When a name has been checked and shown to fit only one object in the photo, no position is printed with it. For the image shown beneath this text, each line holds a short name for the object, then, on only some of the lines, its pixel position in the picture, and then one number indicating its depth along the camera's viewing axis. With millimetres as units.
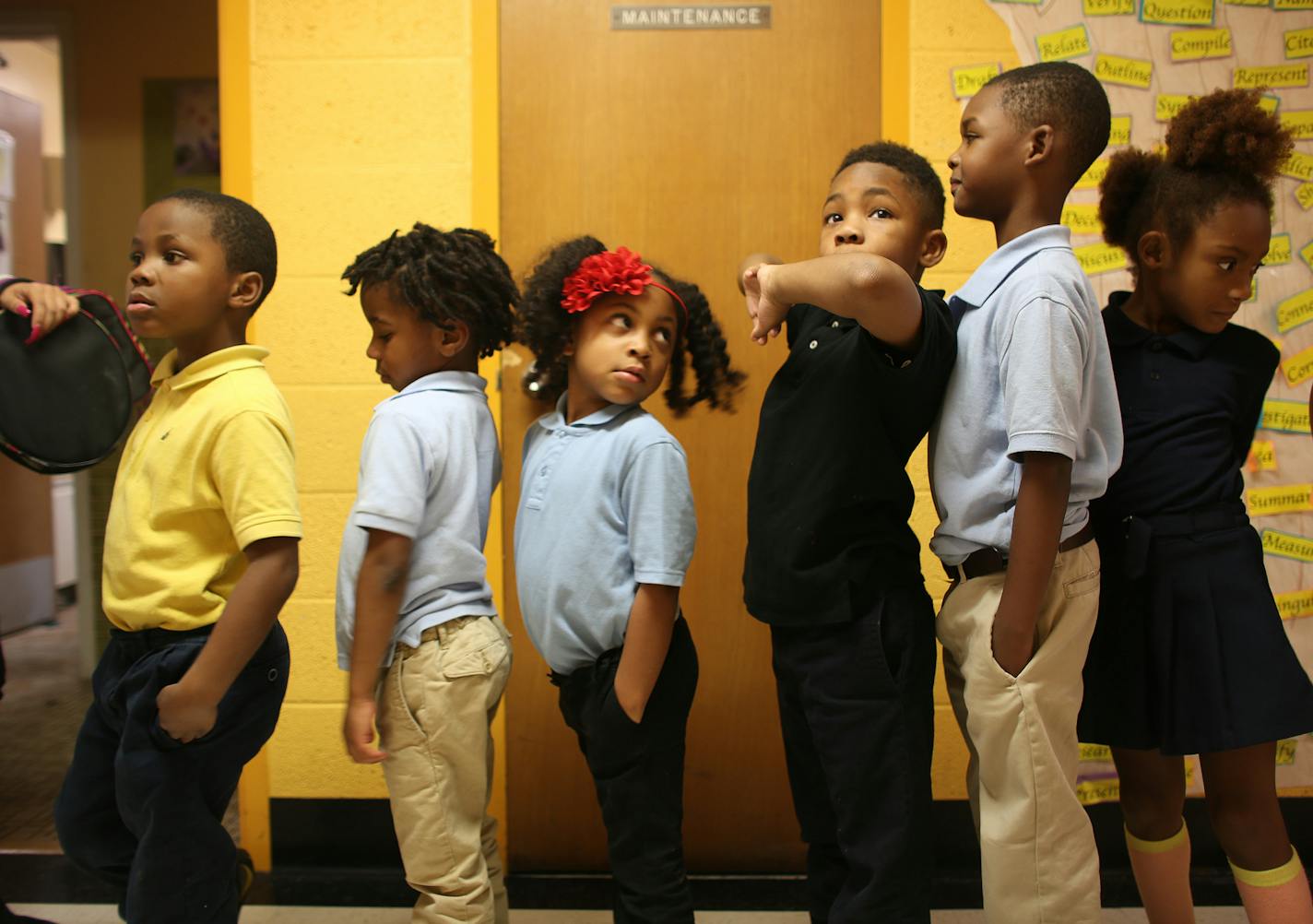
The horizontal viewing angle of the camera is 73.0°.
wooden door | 2008
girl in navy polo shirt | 1371
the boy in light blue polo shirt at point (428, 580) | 1328
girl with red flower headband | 1344
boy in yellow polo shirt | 1270
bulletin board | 1992
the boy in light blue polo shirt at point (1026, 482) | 1158
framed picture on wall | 3098
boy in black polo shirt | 1228
